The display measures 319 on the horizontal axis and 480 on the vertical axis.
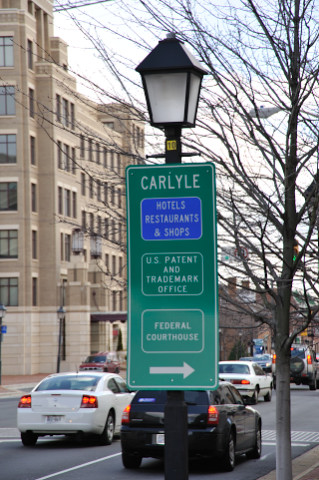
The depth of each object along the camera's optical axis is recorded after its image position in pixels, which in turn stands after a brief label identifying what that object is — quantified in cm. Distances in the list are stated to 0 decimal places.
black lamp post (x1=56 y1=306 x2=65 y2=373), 5652
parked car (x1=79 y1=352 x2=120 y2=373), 5253
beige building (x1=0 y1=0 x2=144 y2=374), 6378
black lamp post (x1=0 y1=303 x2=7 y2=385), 4732
